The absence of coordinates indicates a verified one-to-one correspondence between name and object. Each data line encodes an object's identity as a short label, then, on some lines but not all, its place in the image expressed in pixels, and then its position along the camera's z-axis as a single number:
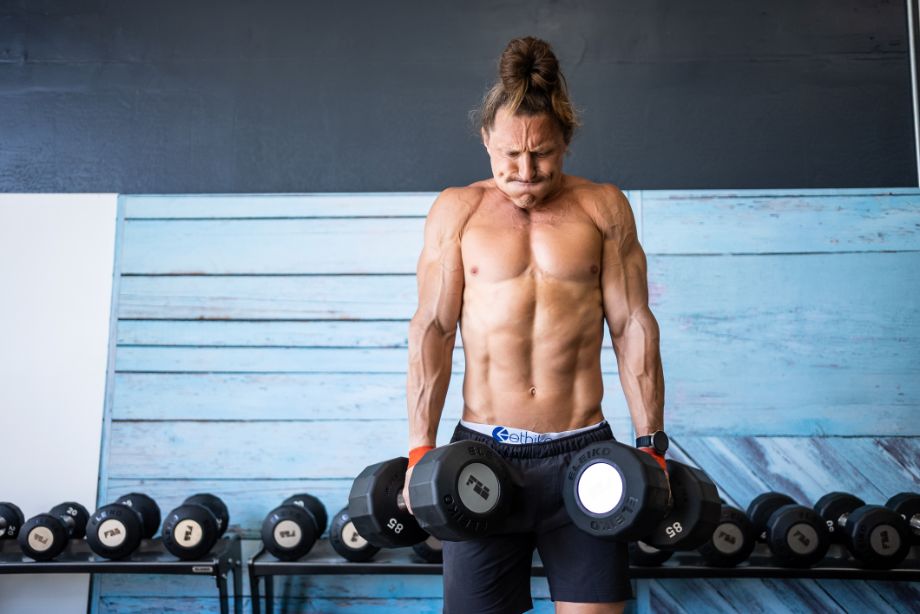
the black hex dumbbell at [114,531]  2.59
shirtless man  1.76
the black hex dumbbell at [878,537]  2.47
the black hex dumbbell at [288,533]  2.61
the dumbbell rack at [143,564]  2.60
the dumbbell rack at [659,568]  2.53
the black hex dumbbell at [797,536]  2.51
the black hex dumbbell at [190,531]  2.58
